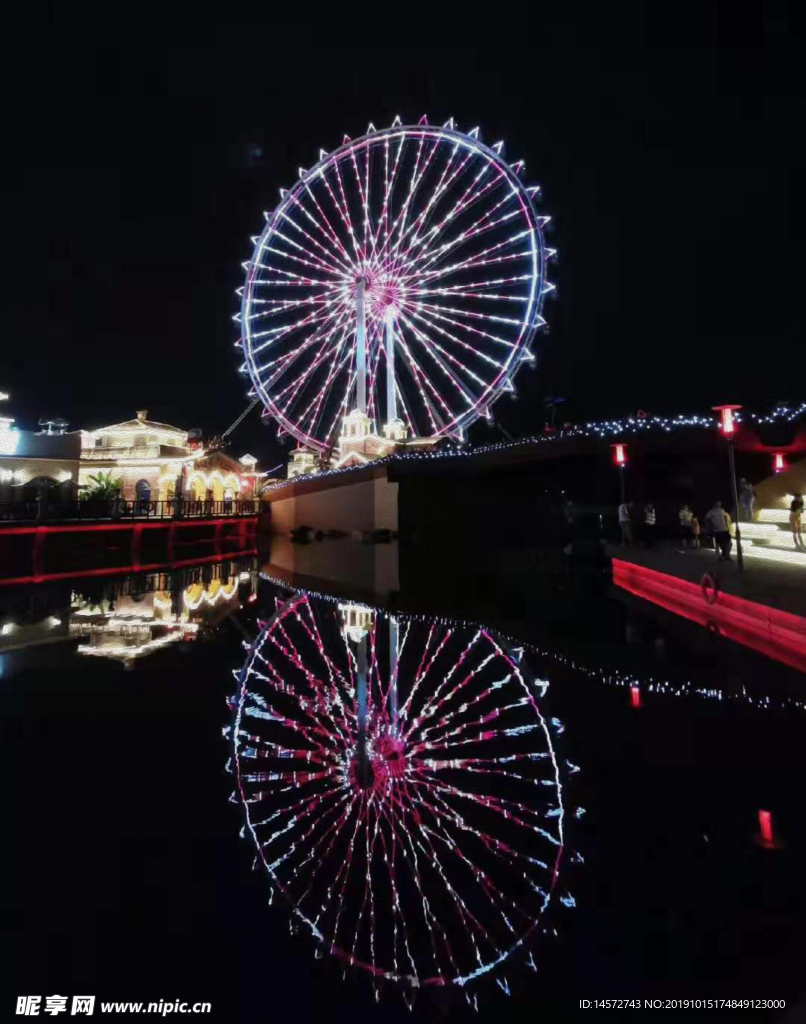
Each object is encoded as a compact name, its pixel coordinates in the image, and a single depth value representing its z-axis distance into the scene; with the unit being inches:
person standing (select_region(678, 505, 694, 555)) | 724.0
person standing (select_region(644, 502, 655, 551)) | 779.8
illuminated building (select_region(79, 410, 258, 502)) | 1421.0
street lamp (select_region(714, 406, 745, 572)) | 436.8
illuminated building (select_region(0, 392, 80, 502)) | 1071.0
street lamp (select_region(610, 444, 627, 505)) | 842.8
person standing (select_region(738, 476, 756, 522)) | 762.8
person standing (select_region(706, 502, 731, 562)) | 505.4
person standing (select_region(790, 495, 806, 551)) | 513.0
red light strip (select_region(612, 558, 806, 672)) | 276.4
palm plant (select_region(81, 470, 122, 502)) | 1142.3
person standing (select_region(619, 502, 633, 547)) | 776.8
